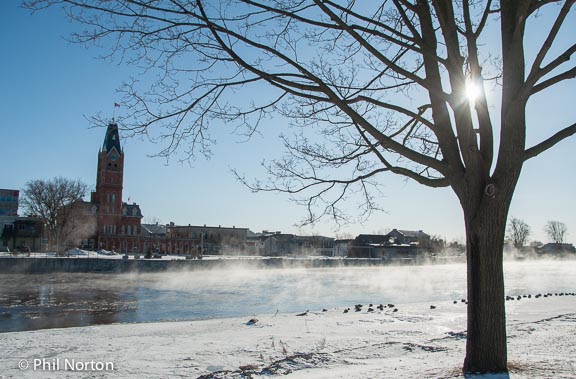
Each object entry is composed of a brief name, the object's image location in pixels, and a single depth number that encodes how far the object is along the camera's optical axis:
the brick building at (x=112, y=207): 104.54
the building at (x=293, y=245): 138.68
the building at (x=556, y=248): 164.25
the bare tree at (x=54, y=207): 84.75
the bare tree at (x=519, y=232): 162.38
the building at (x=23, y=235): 101.62
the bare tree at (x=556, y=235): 177.90
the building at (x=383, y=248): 120.25
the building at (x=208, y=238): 116.56
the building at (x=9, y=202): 121.62
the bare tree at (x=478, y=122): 7.10
